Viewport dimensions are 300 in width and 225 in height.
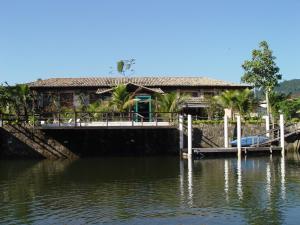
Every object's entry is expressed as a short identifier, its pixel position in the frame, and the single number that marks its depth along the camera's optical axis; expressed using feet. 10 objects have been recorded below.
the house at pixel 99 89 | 177.06
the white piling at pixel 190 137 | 129.08
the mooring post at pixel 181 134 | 136.61
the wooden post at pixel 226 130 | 140.56
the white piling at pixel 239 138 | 131.23
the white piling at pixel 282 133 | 136.87
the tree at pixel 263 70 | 185.98
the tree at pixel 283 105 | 196.65
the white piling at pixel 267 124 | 146.10
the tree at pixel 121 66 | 254.47
